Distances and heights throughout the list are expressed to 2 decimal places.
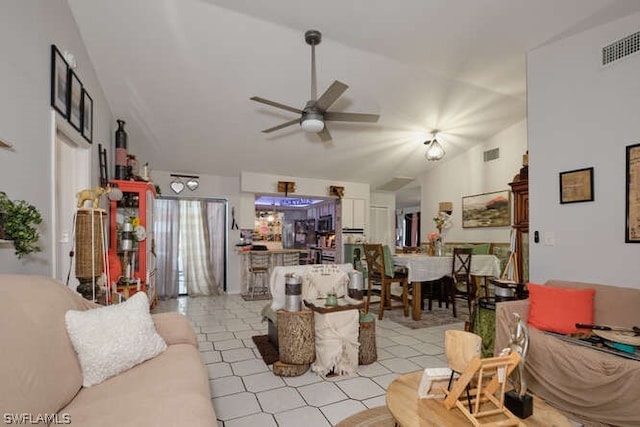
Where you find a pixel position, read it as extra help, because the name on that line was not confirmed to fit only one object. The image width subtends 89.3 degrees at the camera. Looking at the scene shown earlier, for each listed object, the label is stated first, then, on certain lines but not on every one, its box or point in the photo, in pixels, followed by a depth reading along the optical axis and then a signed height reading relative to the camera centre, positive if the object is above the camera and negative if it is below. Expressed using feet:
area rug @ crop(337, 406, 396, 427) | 6.46 -4.14
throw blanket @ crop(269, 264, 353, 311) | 9.68 -1.94
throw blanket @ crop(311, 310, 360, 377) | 8.76 -3.44
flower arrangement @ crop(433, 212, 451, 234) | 18.17 -0.17
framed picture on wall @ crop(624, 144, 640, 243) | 8.22 +0.52
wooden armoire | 11.98 +0.21
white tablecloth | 14.40 -2.27
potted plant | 4.87 -0.06
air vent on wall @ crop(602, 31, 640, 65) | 8.36 +4.48
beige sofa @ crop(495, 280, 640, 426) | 6.01 -3.12
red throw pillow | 7.74 -2.27
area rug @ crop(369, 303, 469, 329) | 13.79 -4.60
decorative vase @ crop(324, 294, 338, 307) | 9.06 -2.34
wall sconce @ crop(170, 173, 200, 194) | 19.29 +2.15
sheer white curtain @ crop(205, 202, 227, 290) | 20.31 -1.04
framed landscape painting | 18.23 +0.43
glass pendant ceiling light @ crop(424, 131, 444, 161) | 16.72 +3.39
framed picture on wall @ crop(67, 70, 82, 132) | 8.64 +3.28
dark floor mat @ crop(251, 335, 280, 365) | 9.74 -4.25
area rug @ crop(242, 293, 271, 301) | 18.94 -4.72
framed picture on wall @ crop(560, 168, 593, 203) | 9.21 +0.90
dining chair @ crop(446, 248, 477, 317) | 14.73 -2.56
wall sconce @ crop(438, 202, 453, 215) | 21.76 +0.68
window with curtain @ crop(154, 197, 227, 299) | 19.24 -1.63
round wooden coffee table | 4.22 -2.67
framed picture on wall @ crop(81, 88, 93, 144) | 9.75 +3.25
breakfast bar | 20.29 -2.71
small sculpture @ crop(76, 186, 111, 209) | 7.96 +0.58
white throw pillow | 5.01 -1.98
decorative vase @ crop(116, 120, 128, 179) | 12.78 +2.68
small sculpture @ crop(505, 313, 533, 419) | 4.46 -2.42
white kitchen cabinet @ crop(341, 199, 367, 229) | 23.21 +0.34
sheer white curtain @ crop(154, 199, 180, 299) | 19.15 -1.75
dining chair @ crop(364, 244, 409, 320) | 14.69 -2.70
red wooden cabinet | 11.86 -0.45
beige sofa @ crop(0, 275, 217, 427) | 3.75 -2.21
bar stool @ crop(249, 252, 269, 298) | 20.21 -3.38
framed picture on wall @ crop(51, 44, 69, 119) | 7.55 +3.37
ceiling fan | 10.07 +3.38
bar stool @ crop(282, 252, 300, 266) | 22.10 -2.77
